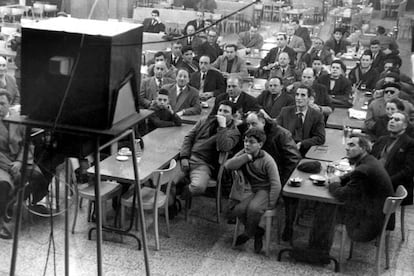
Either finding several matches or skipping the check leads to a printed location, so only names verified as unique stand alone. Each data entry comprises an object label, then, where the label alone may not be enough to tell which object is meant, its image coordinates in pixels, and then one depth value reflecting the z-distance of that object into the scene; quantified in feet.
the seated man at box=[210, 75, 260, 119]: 20.13
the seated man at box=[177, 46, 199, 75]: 25.40
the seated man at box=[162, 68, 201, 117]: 20.80
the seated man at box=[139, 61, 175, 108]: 20.83
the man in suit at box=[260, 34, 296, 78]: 26.78
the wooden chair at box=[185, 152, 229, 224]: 17.29
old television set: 7.42
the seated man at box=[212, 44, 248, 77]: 26.30
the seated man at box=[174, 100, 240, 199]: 17.37
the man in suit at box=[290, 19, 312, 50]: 25.86
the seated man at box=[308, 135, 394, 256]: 14.83
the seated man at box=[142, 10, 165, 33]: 19.24
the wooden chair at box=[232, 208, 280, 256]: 15.46
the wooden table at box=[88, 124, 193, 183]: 15.46
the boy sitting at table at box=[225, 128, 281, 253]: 15.52
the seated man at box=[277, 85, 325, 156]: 18.42
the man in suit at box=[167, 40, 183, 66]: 25.28
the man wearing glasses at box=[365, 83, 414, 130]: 19.34
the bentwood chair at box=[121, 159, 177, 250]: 15.34
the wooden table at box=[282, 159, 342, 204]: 14.61
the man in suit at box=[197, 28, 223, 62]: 25.98
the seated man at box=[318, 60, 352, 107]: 23.46
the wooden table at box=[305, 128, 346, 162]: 17.24
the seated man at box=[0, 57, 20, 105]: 12.76
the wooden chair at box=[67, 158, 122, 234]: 13.07
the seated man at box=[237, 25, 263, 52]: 24.27
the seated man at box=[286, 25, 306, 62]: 27.04
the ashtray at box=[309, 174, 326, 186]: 15.19
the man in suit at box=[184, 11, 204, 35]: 23.44
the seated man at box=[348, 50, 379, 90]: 24.98
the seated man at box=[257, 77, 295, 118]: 20.48
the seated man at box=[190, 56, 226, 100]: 23.90
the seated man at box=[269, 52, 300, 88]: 24.94
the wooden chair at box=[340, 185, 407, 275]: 14.17
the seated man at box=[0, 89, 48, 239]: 9.90
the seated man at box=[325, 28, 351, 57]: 27.81
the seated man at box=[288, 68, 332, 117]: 21.43
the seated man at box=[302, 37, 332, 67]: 26.99
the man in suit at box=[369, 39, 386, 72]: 25.89
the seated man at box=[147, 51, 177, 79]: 23.31
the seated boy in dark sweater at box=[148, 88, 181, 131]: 19.44
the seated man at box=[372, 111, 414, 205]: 15.99
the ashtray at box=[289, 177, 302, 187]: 15.03
